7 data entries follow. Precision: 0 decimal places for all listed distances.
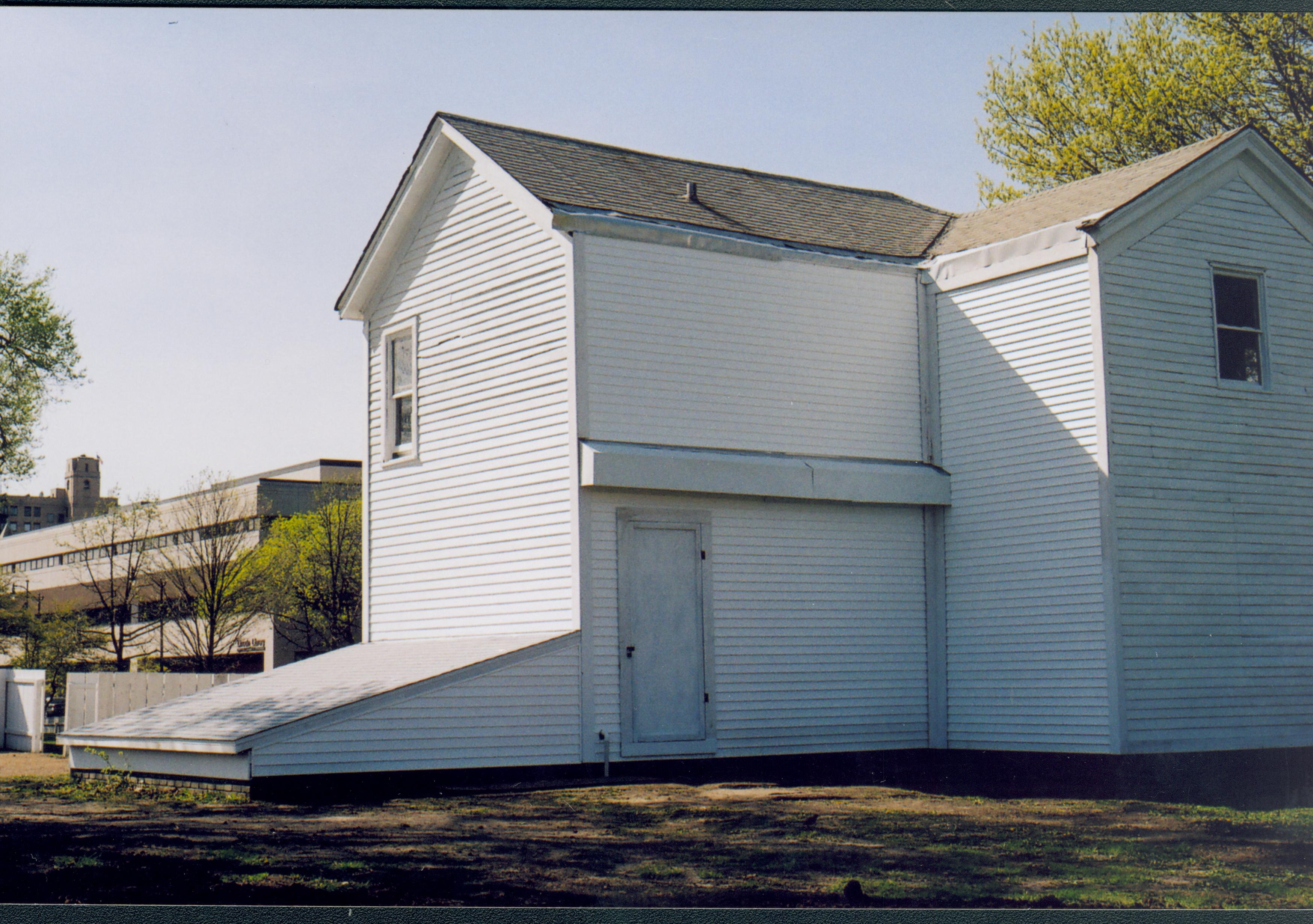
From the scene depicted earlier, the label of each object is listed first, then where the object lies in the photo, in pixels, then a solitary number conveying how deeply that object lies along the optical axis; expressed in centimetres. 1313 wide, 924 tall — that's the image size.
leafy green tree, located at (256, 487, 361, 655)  3688
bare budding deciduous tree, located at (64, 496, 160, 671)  3734
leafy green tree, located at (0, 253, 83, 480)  3344
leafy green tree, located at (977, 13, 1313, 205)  2475
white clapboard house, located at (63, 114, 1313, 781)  1456
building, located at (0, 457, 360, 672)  4034
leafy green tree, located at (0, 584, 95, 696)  3173
